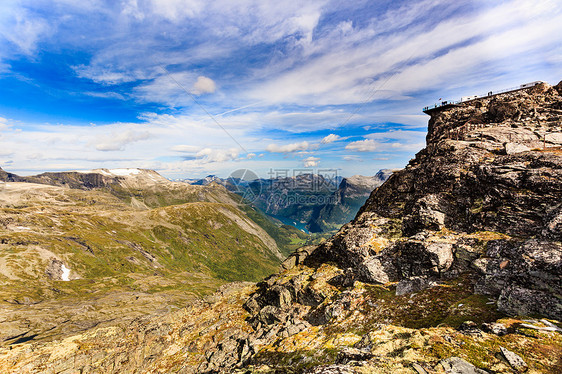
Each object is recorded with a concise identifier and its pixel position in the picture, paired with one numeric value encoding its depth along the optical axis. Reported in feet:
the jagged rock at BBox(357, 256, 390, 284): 92.32
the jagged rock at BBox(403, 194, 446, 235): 100.01
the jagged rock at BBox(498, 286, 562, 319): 48.88
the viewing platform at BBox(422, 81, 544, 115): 176.61
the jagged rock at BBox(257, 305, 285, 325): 114.08
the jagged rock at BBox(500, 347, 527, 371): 34.99
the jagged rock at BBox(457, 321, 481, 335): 46.41
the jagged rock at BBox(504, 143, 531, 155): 106.11
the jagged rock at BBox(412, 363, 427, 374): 38.51
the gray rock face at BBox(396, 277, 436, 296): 76.23
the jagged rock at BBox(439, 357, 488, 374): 36.52
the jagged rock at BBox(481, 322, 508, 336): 44.52
